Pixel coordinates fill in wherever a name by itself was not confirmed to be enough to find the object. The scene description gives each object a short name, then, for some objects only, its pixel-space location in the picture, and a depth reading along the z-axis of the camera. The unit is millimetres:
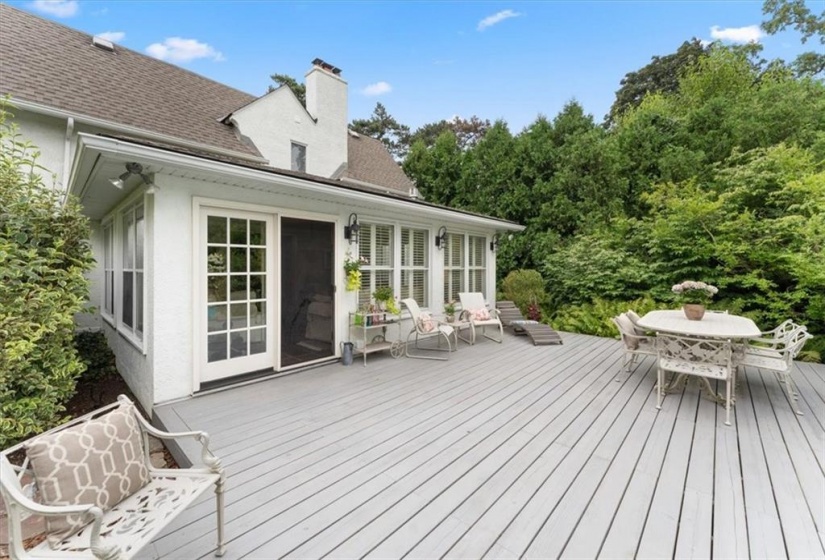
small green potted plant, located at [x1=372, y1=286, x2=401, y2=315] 5539
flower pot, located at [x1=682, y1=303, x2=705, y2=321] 4422
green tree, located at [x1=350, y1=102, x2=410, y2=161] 21398
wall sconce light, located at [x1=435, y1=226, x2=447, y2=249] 6867
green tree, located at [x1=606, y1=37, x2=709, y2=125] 17516
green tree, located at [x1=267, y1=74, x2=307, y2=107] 17844
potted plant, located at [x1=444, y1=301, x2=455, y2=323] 6516
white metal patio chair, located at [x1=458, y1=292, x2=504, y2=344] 6480
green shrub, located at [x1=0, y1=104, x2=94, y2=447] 2600
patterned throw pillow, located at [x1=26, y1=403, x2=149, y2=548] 1380
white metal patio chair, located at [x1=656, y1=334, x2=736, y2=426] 3508
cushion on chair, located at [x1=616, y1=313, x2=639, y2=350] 4617
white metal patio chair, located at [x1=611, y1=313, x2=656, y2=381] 4574
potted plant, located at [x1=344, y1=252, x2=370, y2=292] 5195
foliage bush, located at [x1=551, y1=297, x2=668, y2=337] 7383
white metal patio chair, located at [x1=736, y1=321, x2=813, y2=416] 3598
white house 3611
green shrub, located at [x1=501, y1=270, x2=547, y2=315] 8875
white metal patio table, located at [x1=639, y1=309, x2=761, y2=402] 3631
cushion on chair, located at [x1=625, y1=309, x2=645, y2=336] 4778
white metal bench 1230
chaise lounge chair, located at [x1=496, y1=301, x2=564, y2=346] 6615
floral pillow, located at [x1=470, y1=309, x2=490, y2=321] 6699
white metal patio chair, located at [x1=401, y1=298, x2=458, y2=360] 5691
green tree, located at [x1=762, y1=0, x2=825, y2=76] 11477
